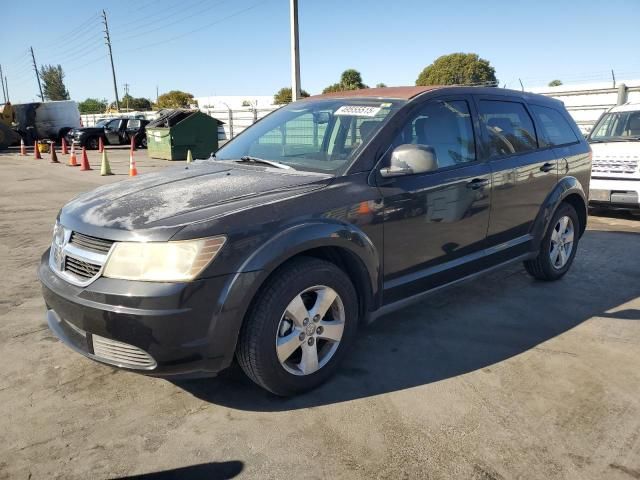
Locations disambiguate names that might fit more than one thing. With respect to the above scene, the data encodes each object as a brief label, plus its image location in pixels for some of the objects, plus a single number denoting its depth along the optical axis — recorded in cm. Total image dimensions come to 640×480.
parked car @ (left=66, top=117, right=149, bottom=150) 2434
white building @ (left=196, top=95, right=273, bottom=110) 6900
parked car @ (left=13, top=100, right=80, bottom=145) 2828
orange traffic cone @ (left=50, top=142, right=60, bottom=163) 1841
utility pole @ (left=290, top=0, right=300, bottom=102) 1304
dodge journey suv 235
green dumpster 1767
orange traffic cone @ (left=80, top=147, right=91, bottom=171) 1543
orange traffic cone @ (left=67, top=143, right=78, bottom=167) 1722
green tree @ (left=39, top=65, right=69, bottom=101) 8671
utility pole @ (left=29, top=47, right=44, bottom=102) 7800
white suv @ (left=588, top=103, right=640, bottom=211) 734
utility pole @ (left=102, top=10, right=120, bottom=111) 4993
